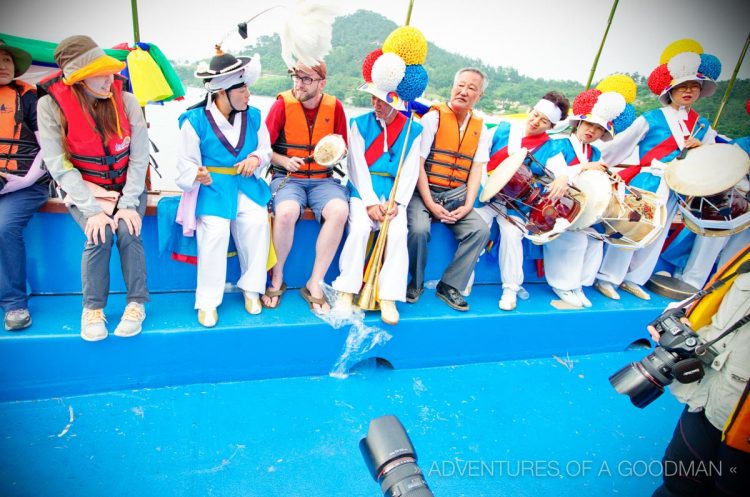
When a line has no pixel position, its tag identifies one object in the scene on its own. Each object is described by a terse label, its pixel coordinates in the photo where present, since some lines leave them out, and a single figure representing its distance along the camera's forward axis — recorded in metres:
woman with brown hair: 1.85
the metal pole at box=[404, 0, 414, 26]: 3.00
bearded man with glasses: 2.41
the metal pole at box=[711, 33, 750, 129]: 4.19
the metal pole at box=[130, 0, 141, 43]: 2.39
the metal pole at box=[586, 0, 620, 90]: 3.65
